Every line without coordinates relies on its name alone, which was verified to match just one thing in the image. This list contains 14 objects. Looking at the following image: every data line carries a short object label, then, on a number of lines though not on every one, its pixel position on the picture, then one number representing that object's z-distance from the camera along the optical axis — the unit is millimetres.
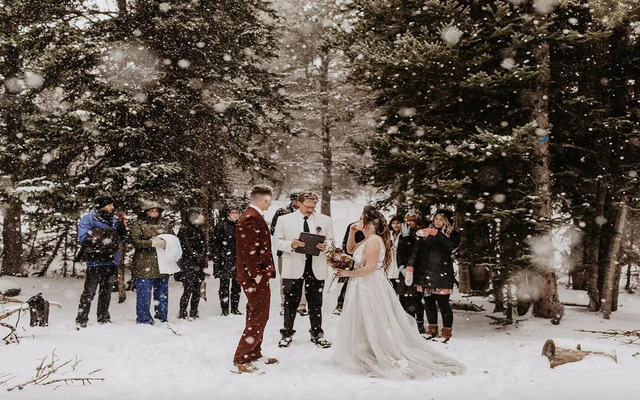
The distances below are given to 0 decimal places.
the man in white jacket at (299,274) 6727
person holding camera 7457
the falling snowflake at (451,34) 7410
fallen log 5469
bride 5379
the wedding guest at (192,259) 8812
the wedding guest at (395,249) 8430
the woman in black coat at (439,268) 7223
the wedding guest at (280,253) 9168
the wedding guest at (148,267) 8008
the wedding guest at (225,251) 9188
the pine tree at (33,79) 9641
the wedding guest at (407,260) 7949
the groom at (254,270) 5527
